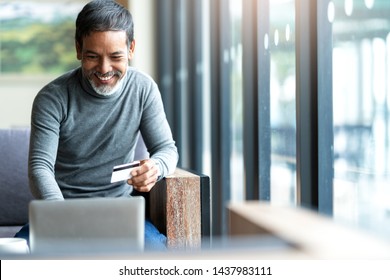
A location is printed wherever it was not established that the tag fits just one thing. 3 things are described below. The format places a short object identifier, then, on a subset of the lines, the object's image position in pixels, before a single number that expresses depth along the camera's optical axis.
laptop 1.75
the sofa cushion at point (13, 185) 4.46
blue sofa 4.09
